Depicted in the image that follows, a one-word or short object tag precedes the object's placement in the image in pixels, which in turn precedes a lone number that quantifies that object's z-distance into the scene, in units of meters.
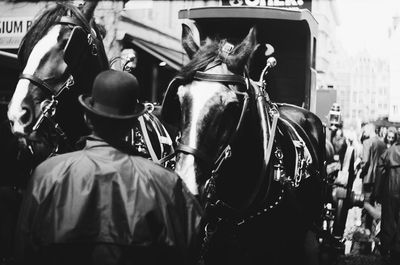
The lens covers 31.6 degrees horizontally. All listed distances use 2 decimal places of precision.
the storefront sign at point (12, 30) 9.36
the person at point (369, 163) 13.16
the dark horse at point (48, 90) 4.26
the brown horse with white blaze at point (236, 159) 4.51
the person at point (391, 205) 9.27
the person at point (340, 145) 12.37
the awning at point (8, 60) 7.91
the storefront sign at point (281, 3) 10.93
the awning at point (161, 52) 11.16
